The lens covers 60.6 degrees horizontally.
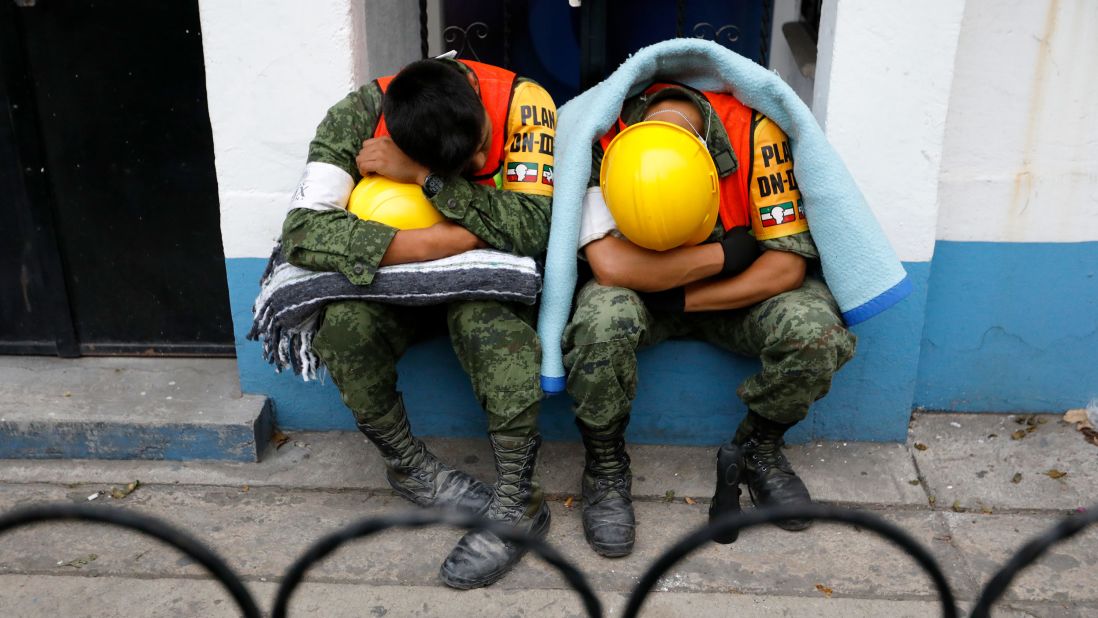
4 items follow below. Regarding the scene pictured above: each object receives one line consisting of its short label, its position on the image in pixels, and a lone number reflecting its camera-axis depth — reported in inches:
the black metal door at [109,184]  125.3
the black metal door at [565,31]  144.2
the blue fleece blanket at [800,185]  100.5
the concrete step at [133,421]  120.0
